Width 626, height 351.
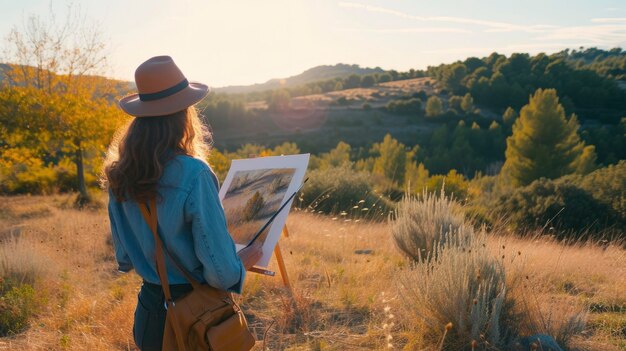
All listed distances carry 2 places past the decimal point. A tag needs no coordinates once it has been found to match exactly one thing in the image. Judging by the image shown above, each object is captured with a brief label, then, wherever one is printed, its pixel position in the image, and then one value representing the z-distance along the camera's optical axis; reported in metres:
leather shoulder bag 1.94
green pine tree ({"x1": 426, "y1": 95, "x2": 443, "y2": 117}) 73.50
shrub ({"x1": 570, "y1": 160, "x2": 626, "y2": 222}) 11.22
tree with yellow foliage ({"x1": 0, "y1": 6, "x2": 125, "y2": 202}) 13.31
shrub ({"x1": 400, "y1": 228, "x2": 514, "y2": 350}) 3.45
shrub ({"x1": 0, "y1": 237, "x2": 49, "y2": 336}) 4.71
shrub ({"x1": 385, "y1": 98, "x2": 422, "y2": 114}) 77.62
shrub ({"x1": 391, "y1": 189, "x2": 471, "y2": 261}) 5.62
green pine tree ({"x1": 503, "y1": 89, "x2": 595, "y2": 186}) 30.83
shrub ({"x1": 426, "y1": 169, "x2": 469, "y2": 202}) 21.16
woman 1.88
